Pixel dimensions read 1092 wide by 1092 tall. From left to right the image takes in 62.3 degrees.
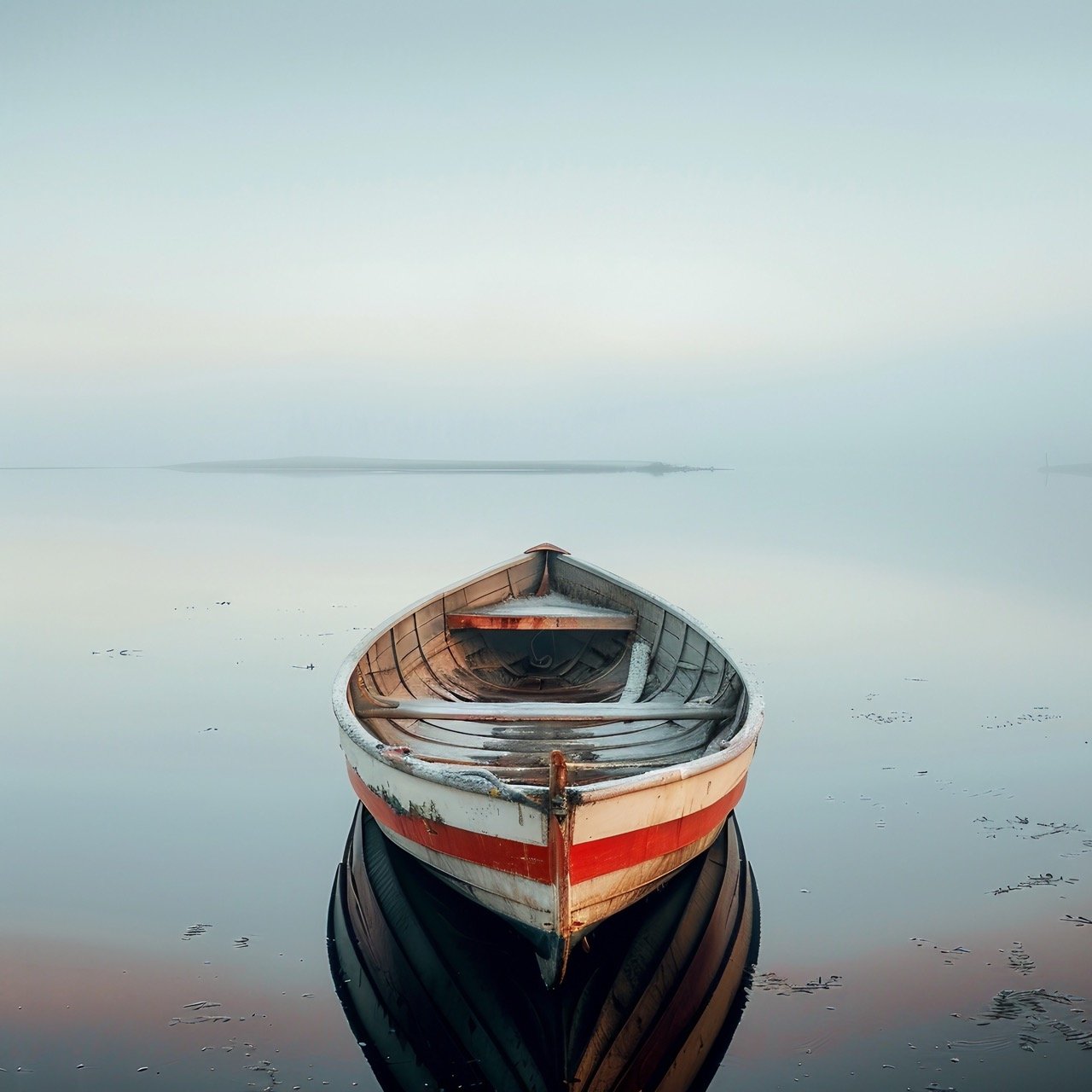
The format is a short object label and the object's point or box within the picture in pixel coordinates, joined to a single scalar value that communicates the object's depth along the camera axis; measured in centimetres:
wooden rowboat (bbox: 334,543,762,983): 474
